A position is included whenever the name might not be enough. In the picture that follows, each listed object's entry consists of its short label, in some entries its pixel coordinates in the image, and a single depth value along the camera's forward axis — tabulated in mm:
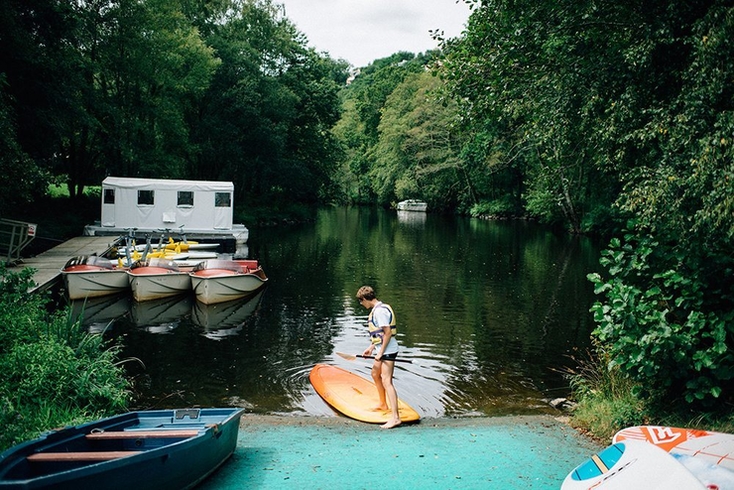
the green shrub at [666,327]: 5992
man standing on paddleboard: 7281
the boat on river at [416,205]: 75362
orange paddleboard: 7969
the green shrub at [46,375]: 6254
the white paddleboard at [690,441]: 4372
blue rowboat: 4188
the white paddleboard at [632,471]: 3652
